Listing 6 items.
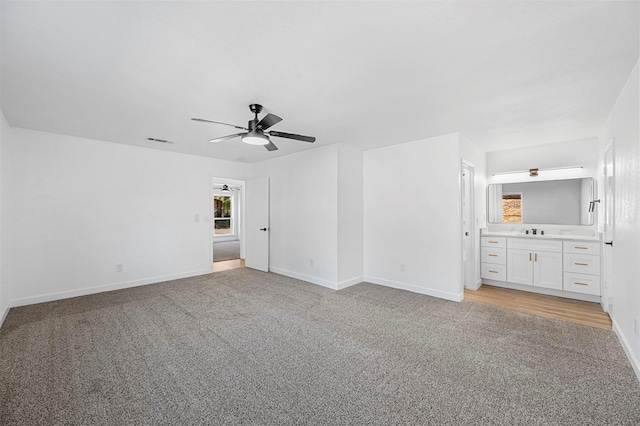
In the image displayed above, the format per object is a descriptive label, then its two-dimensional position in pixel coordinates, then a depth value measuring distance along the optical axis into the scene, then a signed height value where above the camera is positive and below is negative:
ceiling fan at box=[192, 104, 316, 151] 2.90 +0.84
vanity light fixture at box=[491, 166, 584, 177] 4.49 +0.65
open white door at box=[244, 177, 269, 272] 6.01 -0.28
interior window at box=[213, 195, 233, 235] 11.81 -0.12
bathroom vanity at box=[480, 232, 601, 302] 3.97 -0.85
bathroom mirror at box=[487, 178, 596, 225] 4.48 +0.12
